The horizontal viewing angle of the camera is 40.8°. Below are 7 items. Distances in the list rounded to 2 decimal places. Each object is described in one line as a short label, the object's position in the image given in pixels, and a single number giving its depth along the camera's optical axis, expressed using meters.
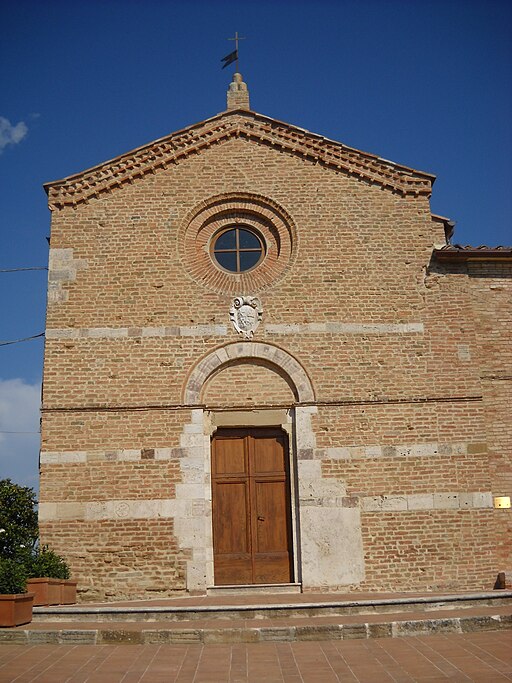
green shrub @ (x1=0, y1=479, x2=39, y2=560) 13.58
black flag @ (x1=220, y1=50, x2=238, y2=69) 15.05
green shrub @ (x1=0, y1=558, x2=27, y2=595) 9.36
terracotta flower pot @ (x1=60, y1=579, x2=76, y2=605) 10.91
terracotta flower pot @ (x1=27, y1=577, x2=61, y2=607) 10.39
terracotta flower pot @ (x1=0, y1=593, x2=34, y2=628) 8.90
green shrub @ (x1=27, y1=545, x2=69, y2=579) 10.87
